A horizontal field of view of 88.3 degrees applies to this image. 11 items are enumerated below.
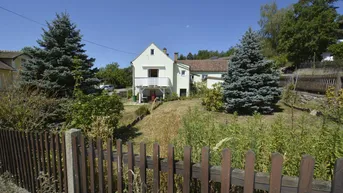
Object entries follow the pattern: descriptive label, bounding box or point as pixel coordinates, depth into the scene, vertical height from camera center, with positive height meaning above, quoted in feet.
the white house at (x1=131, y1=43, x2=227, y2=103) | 63.87 +3.63
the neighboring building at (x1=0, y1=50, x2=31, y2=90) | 52.65 +8.24
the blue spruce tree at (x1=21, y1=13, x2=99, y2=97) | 21.72 +2.81
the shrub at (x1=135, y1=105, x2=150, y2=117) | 31.54 -4.86
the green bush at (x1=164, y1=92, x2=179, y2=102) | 57.06 -4.13
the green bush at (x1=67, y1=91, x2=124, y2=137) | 15.11 -2.64
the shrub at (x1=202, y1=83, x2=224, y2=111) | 29.73 -2.44
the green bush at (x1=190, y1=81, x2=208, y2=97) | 58.03 -1.04
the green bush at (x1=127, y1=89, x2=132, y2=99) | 75.60 -3.95
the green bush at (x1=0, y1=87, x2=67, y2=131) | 11.87 -1.75
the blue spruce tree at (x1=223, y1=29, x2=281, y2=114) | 26.22 +0.59
